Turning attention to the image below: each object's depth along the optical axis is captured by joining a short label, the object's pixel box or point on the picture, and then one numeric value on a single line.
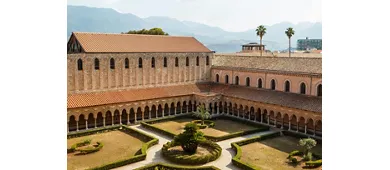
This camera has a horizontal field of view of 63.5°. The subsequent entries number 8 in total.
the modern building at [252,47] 91.31
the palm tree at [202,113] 42.00
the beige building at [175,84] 39.75
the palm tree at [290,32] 59.84
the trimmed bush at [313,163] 27.55
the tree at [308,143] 29.08
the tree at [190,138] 29.84
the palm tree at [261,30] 66.69
